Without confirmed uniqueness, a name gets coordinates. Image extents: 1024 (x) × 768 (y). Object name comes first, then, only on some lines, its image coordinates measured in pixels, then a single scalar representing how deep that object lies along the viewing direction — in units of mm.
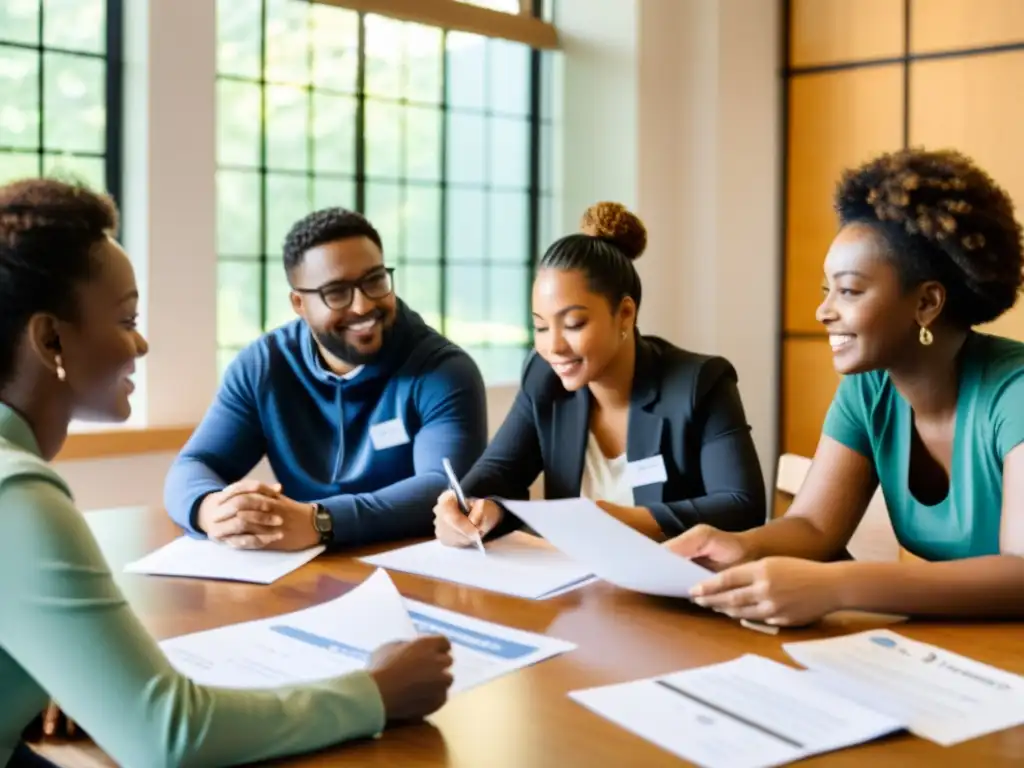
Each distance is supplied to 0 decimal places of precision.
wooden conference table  1173
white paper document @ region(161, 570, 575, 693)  1398
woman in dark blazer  2391
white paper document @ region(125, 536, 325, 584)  1928
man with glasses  2637
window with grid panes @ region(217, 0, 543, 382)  4344
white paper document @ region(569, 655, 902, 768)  1164
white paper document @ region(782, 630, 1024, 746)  1243
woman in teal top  1860
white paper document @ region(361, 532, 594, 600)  1835
